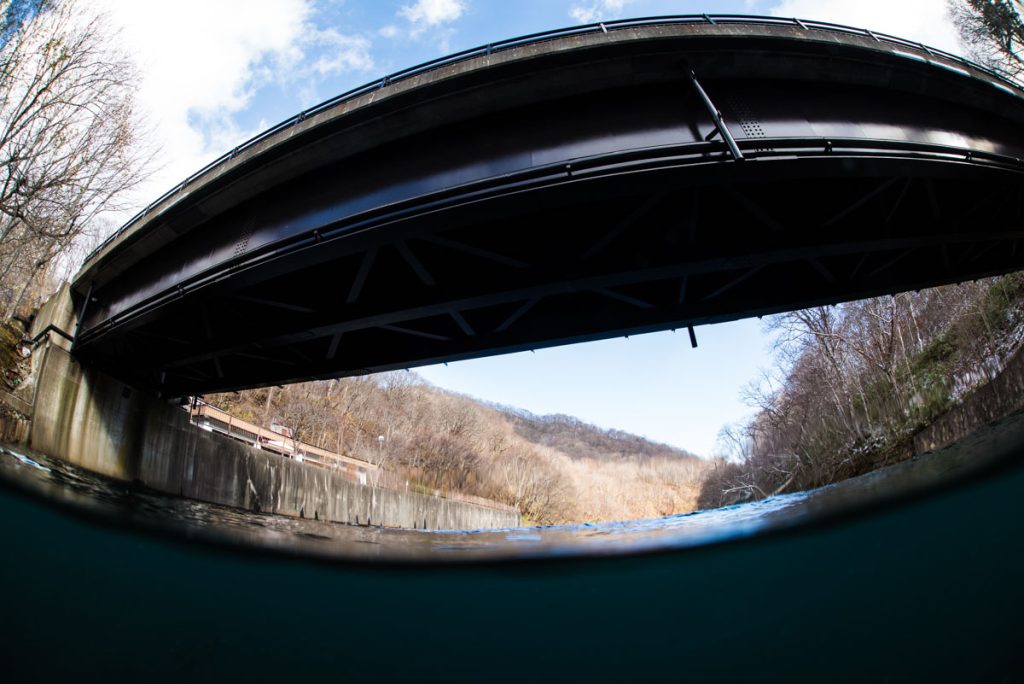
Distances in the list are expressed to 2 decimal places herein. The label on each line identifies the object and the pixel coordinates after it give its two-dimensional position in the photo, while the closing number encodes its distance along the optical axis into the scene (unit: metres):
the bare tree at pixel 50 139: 12.95
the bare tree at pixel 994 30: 22.44
